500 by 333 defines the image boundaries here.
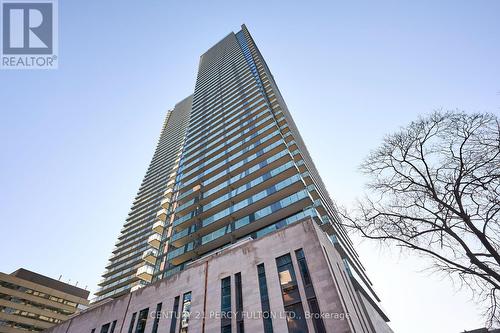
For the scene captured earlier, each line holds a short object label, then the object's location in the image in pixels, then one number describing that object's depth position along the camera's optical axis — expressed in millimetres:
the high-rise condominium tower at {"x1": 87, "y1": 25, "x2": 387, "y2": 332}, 30117
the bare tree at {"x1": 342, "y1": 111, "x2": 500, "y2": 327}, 9336
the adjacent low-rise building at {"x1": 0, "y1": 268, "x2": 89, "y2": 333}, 45719
